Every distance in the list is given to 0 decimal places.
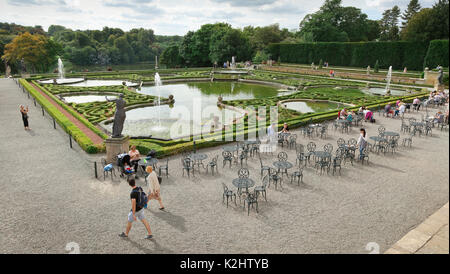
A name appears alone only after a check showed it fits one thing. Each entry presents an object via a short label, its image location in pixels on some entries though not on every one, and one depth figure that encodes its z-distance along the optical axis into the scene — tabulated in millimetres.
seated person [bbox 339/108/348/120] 20484
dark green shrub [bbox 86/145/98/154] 14555
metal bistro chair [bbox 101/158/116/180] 11925
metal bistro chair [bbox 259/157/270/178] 12141
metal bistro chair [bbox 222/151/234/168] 13250
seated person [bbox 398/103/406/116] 21831
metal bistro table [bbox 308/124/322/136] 18016
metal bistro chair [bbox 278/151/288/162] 13123
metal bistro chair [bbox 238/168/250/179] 11364
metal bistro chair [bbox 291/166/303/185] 11547
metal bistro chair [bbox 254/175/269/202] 9930
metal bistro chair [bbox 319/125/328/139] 17733
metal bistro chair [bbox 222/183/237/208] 9840
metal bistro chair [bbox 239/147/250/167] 13528
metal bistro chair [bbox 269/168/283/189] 11141
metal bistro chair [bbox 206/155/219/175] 12617
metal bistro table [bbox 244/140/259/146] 15052
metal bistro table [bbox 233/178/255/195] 10227
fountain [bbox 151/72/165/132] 19125
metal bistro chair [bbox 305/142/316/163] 13285
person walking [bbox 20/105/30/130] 18547
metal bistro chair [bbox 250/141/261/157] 14705
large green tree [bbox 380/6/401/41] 67631
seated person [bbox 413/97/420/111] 24788
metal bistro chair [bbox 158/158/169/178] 11947
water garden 18016
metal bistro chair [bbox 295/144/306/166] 13130
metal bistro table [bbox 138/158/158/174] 12547
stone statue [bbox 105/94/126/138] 13062
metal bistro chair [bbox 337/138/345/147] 15027
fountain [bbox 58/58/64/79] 45409
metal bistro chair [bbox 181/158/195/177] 12227
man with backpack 7801
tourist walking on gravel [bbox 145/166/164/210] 9117
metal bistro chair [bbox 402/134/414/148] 16078
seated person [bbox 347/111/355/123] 19219
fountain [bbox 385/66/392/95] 37278
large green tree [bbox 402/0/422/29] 66319
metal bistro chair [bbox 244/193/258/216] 9359
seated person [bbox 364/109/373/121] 21112
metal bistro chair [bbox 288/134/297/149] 16114
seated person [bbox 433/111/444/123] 19562
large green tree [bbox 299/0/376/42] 68125
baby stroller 11867
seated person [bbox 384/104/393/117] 22828
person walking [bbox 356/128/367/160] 13633
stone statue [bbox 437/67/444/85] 30625
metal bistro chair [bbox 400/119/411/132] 18325
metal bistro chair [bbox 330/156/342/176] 12453
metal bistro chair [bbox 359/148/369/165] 13592
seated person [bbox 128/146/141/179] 12477
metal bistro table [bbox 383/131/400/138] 15952
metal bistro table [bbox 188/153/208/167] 12791
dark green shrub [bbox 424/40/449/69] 41125
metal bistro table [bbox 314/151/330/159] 12688
